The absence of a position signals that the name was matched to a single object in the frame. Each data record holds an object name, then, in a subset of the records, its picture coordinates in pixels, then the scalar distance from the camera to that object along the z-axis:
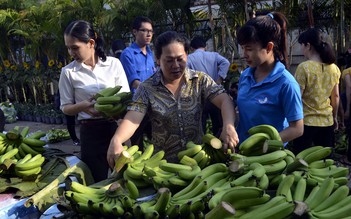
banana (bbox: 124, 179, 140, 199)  2.03
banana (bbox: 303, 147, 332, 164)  2.25
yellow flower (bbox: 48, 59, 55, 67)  11.99
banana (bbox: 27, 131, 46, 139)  3.47
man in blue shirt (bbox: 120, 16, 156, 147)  5.05
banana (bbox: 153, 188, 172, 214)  1.82
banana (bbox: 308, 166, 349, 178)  2.11
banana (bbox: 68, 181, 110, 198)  2.07
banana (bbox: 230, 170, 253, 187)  1.87
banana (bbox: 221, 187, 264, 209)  1.65
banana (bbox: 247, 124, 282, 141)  2.31
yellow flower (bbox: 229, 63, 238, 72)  7.95
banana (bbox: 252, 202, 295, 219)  1.61
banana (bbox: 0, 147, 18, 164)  2.96
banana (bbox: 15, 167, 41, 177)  2.91
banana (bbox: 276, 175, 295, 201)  1.84
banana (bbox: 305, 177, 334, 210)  1.81
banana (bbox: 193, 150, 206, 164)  2.29
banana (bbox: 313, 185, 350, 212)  1.78
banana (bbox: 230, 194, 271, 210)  1.67
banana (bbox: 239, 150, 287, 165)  2.11
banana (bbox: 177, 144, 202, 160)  2.33
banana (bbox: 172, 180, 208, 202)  1.91
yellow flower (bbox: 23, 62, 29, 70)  12.69
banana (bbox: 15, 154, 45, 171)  2.90
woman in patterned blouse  2.64
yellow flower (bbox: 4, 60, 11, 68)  13.25
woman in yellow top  4.28
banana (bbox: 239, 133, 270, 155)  2.21
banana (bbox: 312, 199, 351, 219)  1.69
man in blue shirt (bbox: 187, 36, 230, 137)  6.06
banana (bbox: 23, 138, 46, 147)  3.35
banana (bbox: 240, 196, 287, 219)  1.65
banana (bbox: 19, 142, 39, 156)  3.30
